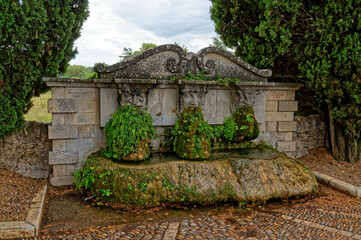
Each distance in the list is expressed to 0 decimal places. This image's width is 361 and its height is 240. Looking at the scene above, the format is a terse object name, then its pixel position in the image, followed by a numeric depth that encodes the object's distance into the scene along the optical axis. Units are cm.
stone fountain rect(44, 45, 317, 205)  446
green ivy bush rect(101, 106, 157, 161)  488
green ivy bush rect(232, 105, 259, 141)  592
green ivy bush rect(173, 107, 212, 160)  504
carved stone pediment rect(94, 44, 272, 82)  532
